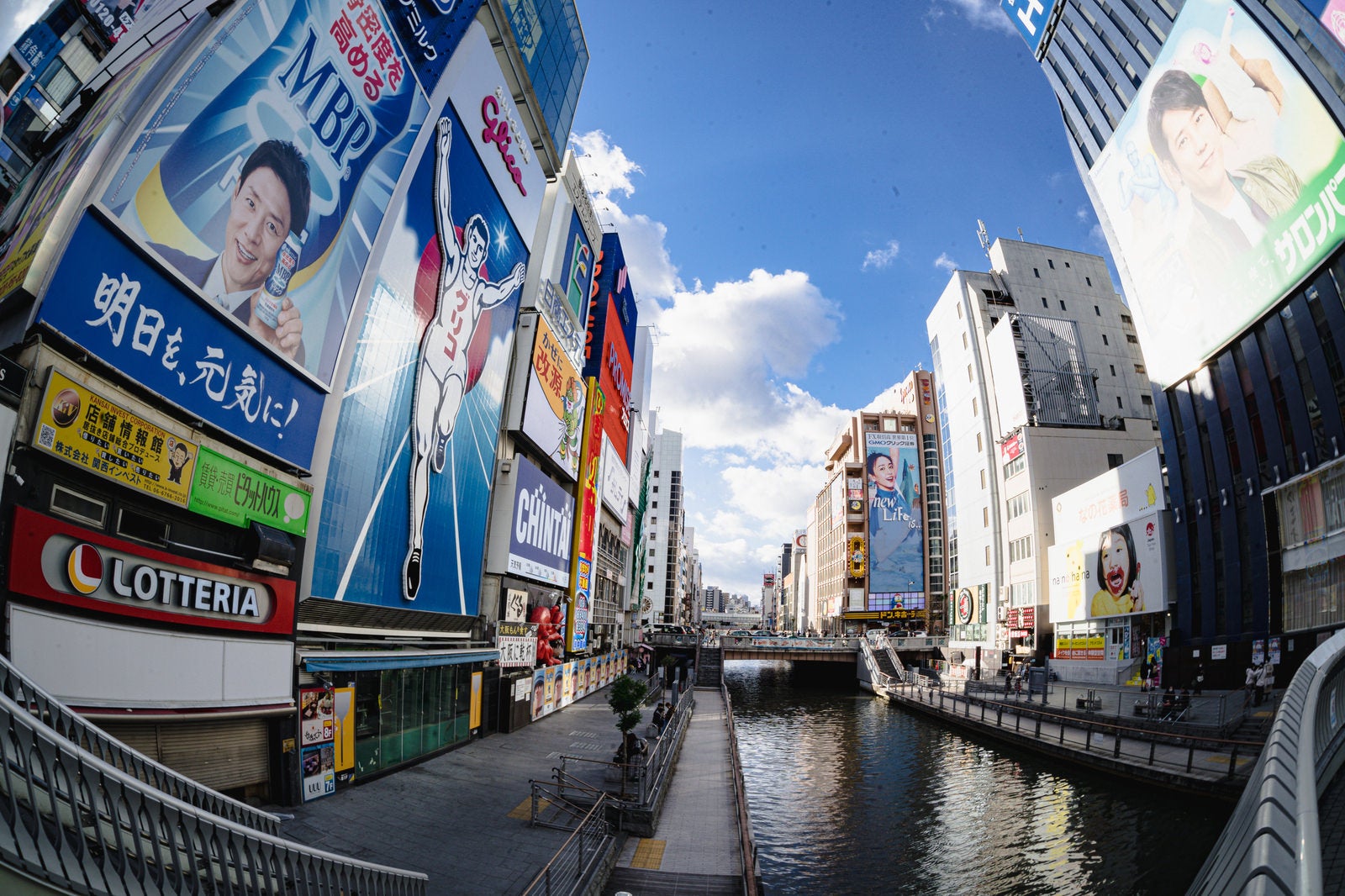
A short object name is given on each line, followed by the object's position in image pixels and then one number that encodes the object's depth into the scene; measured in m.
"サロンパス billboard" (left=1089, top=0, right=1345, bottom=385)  29.30
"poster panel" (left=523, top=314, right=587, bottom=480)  34.69
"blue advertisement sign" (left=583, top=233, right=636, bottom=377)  50.28
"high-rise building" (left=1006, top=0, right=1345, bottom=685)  29.06
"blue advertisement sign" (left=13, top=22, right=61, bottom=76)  24.48
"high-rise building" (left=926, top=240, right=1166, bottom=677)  58.94
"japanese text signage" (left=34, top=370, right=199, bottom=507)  10.88
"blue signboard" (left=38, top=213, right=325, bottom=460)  11.59
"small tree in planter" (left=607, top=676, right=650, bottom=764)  20.12
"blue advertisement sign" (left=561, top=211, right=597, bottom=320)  41.10
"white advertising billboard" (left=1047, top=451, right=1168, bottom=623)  42.25
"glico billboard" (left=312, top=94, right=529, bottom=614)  20.05
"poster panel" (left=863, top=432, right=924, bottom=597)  101.50
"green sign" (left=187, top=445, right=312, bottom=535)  14.18
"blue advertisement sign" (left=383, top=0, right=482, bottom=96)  21.97
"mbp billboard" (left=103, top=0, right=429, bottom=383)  13.41
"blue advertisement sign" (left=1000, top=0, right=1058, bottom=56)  52.59
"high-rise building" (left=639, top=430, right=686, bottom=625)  140.25
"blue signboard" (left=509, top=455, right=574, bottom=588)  32.72
